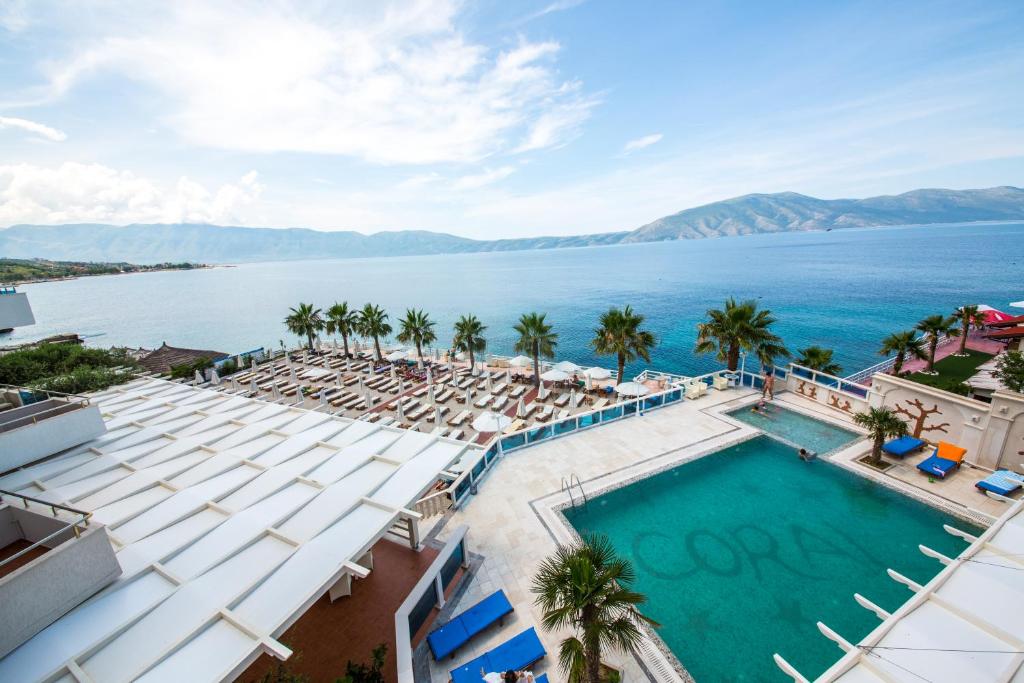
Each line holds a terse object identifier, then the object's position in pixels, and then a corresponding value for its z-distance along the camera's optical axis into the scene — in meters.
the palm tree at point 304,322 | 39.19
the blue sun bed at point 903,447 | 14.57
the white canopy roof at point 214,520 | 5.46
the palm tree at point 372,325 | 36.00
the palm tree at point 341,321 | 37.25
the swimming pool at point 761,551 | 9.07
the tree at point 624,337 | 24.14
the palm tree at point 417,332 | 34.53
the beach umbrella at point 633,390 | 22.67
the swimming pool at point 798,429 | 16.30
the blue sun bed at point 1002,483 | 12.17
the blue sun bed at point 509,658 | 7.62
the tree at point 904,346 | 26.80
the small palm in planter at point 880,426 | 14.33
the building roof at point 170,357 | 32.41
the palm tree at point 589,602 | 6.25
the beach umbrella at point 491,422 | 19.02
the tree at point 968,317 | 29.68
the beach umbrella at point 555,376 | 27.53
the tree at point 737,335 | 21.00
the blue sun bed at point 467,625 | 8.29
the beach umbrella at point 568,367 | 29.30
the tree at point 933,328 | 28.34
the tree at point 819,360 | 25.66
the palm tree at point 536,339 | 29.08
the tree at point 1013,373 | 15.38
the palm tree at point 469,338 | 32.41
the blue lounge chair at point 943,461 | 13.44
